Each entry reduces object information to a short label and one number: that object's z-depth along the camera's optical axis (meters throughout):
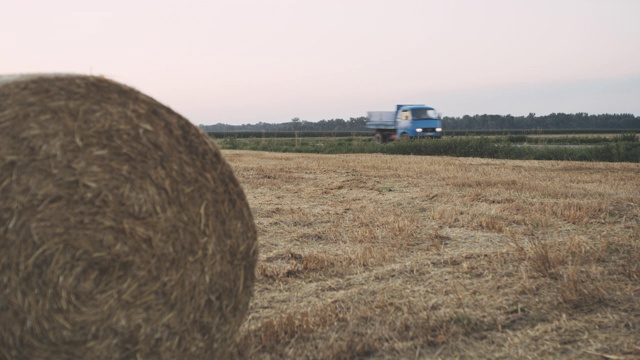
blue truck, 30.58
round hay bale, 3.19
